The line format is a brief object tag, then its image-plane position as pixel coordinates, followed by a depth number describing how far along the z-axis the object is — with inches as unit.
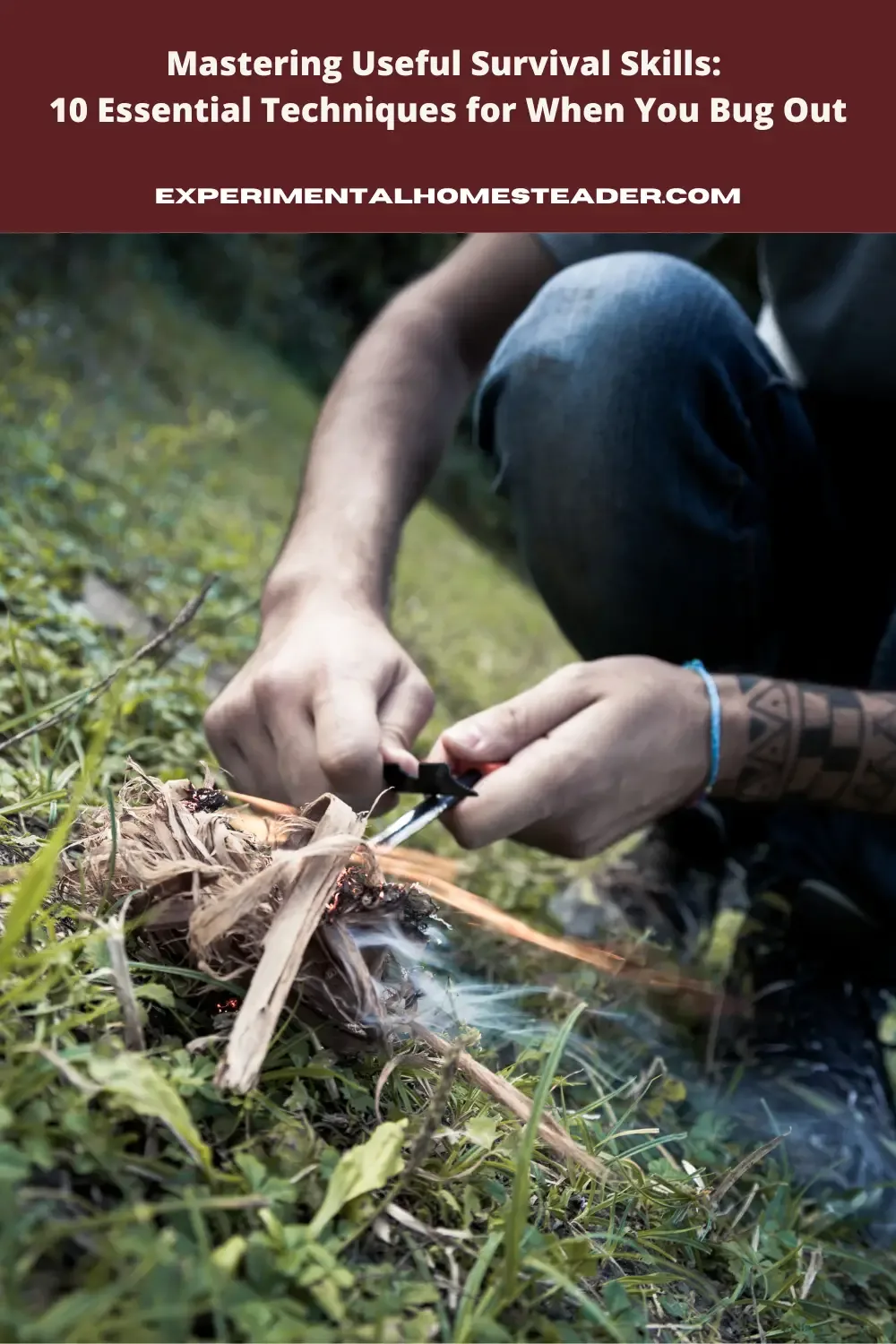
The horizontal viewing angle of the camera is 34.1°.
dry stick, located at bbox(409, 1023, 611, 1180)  17.0
